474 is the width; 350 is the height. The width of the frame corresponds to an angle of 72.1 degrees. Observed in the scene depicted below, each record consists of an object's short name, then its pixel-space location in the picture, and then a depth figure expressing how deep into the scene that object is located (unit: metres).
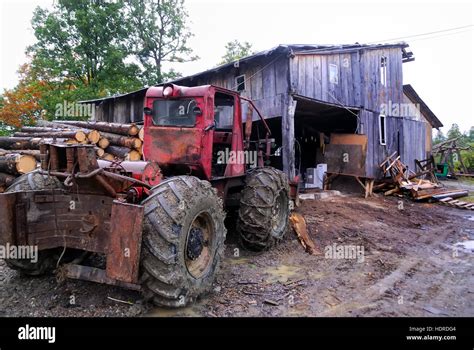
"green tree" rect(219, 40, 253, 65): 37.62
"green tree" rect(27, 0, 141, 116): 21.52
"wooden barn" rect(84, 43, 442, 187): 10.39
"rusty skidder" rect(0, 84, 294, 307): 3.17
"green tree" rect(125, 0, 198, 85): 25.59
